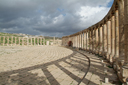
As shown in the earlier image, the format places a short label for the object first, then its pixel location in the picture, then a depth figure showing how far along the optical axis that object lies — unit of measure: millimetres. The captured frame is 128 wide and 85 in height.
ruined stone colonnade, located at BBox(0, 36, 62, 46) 52288
